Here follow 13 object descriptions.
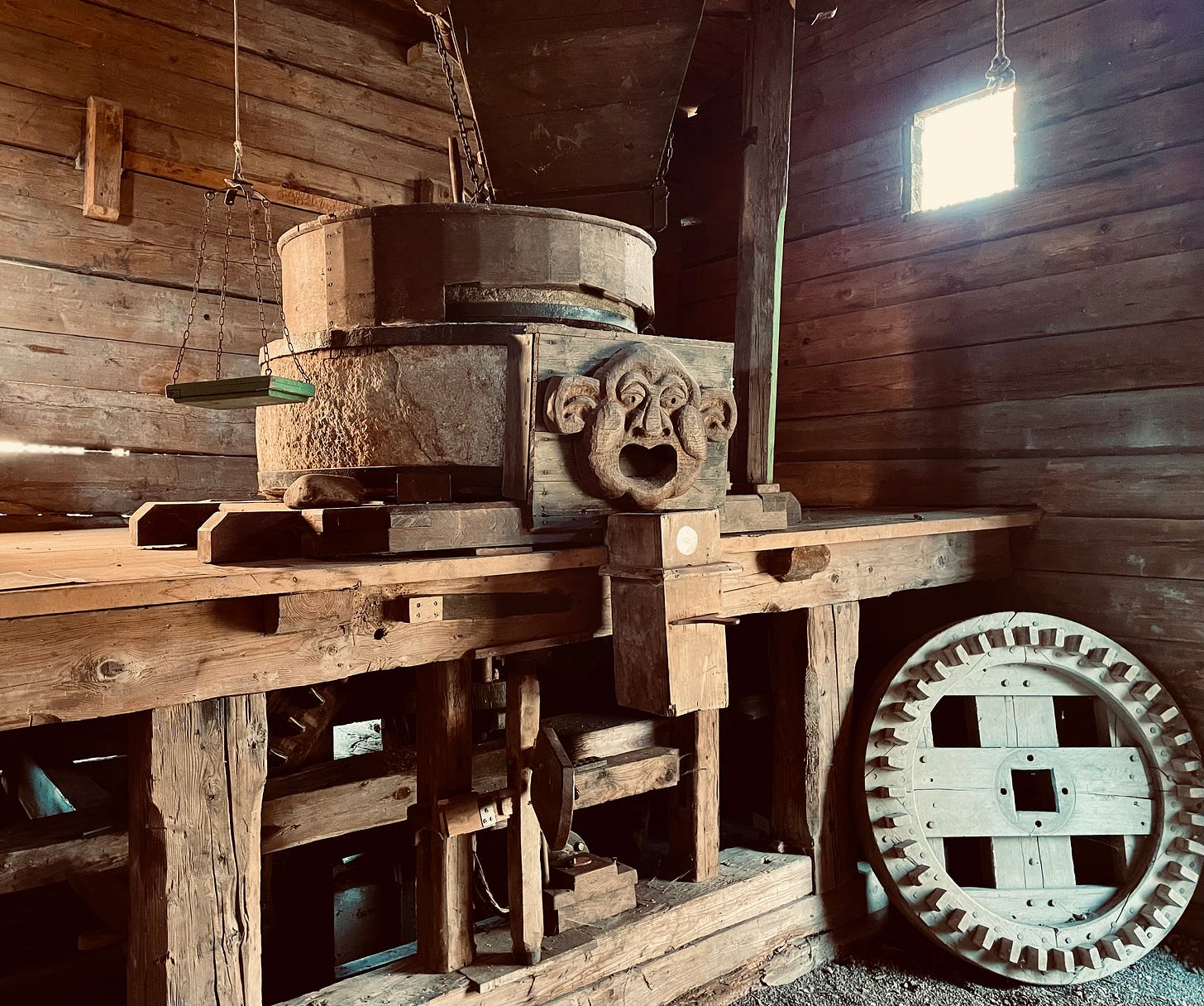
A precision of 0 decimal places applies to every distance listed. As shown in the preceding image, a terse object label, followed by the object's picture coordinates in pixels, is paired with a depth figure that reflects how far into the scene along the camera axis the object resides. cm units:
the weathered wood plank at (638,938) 235
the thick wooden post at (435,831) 245
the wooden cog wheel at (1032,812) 309
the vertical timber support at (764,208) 324
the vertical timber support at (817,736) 332
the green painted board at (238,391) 207
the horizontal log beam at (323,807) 248
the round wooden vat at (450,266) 271
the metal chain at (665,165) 364
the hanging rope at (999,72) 388
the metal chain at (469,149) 300
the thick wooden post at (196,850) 184
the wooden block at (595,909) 269
